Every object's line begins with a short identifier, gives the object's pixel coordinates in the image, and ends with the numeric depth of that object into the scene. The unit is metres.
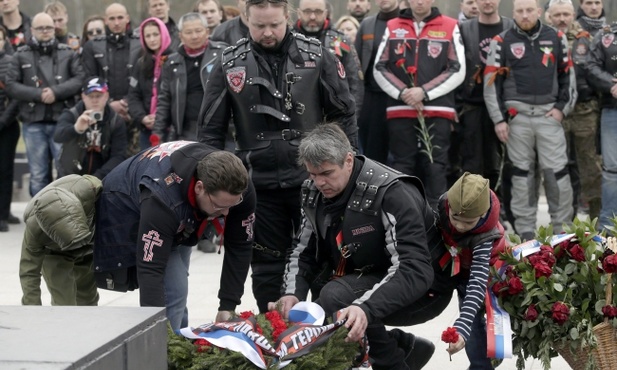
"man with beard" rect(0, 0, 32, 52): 10.81
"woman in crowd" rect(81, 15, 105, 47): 10.68
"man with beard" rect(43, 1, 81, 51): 10.85
